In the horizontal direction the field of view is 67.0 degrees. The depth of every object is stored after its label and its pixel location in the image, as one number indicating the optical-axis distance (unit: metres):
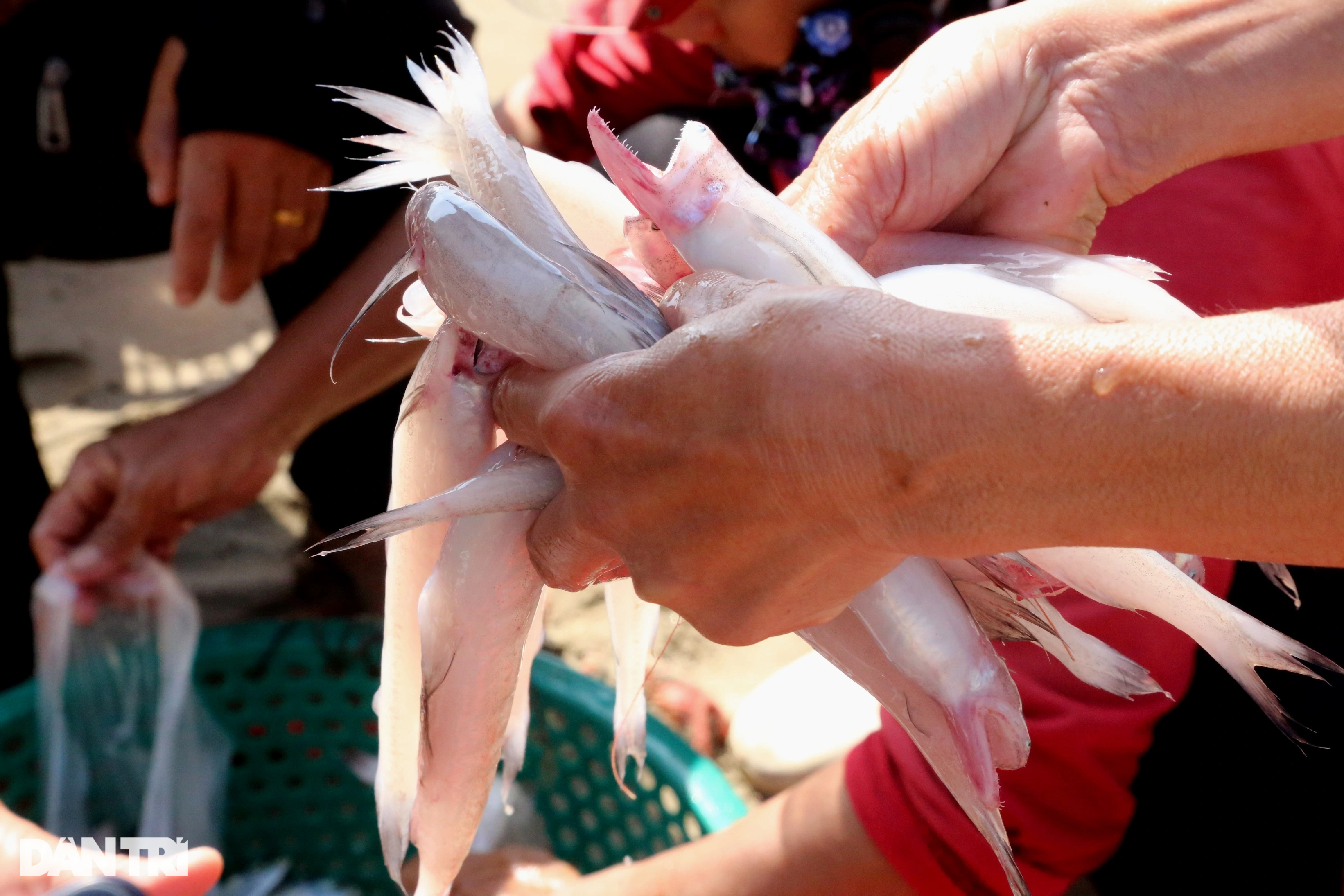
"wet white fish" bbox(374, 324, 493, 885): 0.61
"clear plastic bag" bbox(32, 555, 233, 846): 1.27
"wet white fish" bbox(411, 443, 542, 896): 0.59
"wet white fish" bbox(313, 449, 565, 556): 0.54
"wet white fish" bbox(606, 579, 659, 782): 0.75
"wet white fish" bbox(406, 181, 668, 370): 0.54
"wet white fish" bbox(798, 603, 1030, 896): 0.56
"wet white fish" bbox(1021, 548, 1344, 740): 0.57
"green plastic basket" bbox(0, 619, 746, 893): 1.36
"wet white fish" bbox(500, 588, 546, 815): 0.75
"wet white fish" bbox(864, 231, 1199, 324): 0.64
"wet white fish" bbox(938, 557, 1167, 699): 0.59
